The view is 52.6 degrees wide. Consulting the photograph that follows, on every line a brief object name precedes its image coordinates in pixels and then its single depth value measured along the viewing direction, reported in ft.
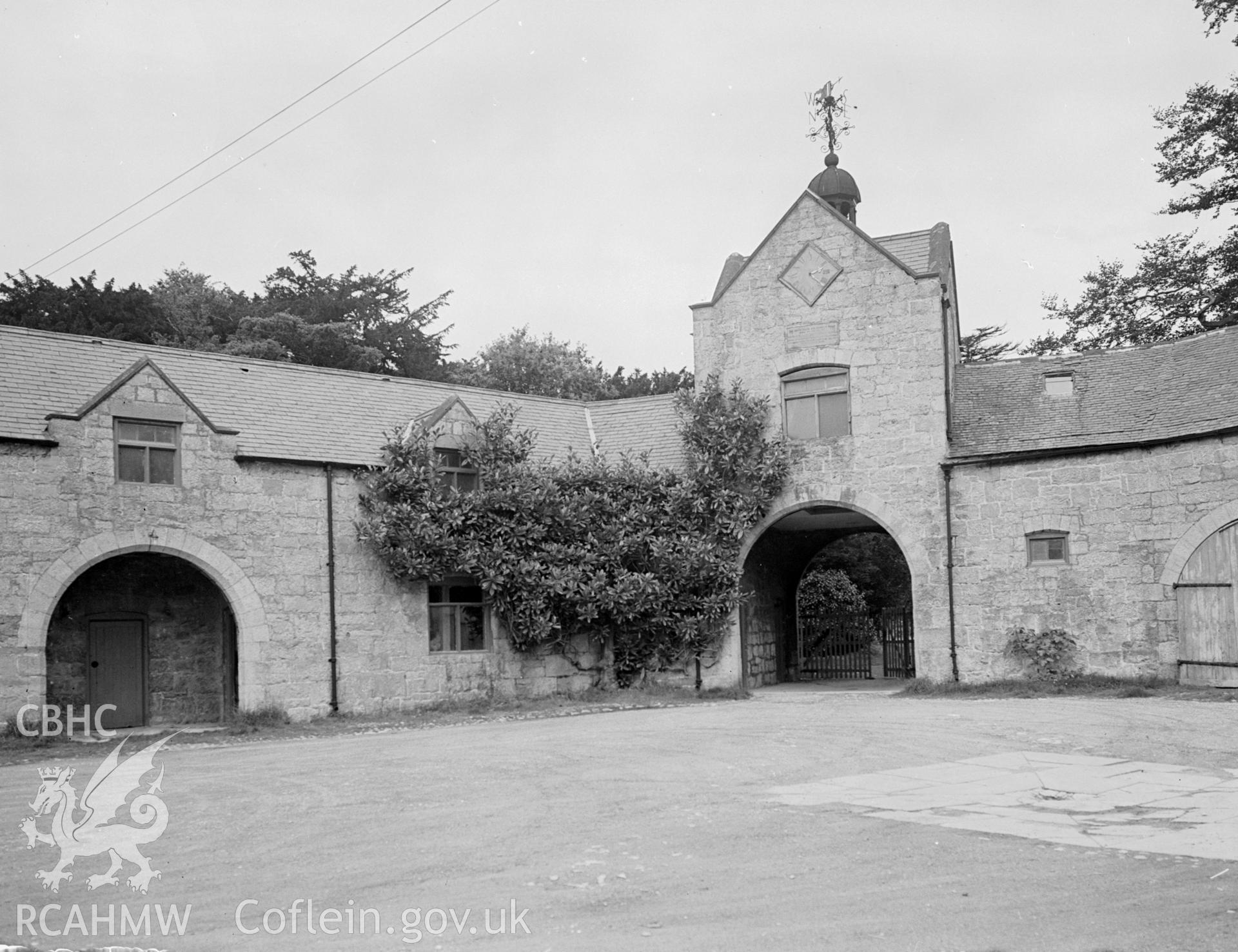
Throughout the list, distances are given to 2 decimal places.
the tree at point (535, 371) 145.28
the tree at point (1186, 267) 104.99
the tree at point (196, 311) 130.62
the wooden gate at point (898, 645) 90.07
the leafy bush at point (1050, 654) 64.44
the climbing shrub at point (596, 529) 66.64
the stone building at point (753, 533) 59.77
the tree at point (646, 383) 152.05
